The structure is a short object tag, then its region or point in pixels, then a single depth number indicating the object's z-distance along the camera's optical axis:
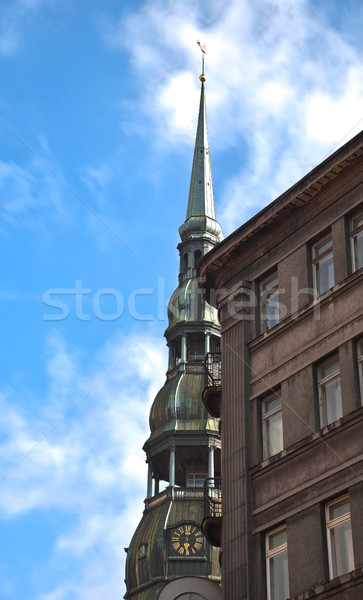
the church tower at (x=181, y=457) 75.44
